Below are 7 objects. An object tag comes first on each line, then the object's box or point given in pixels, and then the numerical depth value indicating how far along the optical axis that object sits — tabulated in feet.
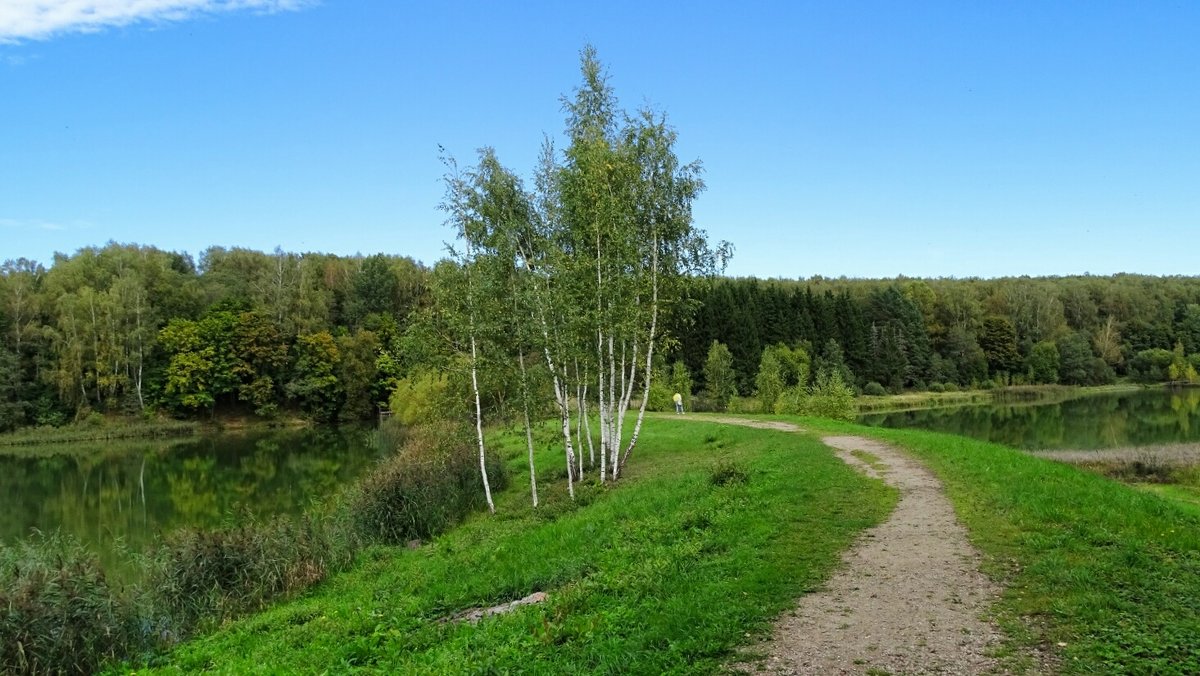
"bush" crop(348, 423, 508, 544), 62.18
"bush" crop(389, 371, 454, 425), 123.44
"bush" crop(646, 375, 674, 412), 148.25
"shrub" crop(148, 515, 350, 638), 44.57
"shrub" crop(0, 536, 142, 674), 36.17
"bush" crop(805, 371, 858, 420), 136.26
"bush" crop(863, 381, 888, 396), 292.61
